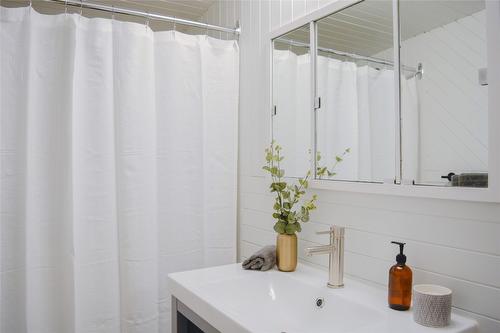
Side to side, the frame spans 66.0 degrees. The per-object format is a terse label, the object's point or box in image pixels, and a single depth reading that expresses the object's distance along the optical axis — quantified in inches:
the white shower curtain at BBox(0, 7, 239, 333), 63.8
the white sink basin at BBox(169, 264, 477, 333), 41.0
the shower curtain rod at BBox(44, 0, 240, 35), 66.7
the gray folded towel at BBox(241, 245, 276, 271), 59.9
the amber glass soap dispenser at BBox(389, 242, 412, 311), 42.4
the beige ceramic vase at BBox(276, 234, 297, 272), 58.4
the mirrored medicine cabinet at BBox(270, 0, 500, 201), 39.2
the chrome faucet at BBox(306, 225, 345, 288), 50.9
